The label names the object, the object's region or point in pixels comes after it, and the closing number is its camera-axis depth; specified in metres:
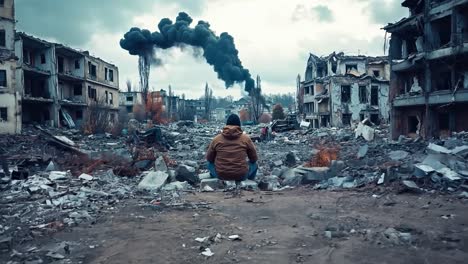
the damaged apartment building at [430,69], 18.80
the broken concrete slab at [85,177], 8.70
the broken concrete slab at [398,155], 11.36
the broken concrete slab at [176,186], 7.74
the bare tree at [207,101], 74.06
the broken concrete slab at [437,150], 8.49
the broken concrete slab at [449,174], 7.27
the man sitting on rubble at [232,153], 7.43
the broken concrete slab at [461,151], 9.09
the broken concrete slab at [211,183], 7.63
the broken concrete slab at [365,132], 23.91
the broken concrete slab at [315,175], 8.54
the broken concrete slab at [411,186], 6.95
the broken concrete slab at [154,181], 7.77
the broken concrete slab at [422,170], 7.59
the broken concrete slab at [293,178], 8.54
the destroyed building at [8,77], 23.92
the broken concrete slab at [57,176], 8.59
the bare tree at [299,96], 48.62
